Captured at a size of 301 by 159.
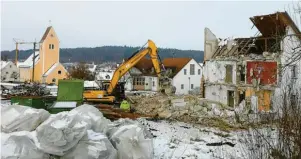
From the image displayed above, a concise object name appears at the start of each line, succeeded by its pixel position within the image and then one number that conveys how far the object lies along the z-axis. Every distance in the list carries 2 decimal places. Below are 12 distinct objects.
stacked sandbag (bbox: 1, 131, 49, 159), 6.78
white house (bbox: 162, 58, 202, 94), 50.47
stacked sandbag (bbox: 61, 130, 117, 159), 7.50
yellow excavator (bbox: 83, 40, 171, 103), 23.39
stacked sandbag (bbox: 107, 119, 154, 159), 8.12
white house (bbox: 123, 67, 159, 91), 51.97
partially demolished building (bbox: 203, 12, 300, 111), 24.14
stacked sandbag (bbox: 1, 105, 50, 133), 8.09
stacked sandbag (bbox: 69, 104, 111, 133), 8.62
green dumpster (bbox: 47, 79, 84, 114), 17.53
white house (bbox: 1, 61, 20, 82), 64.00
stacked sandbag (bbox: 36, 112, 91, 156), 7.26
